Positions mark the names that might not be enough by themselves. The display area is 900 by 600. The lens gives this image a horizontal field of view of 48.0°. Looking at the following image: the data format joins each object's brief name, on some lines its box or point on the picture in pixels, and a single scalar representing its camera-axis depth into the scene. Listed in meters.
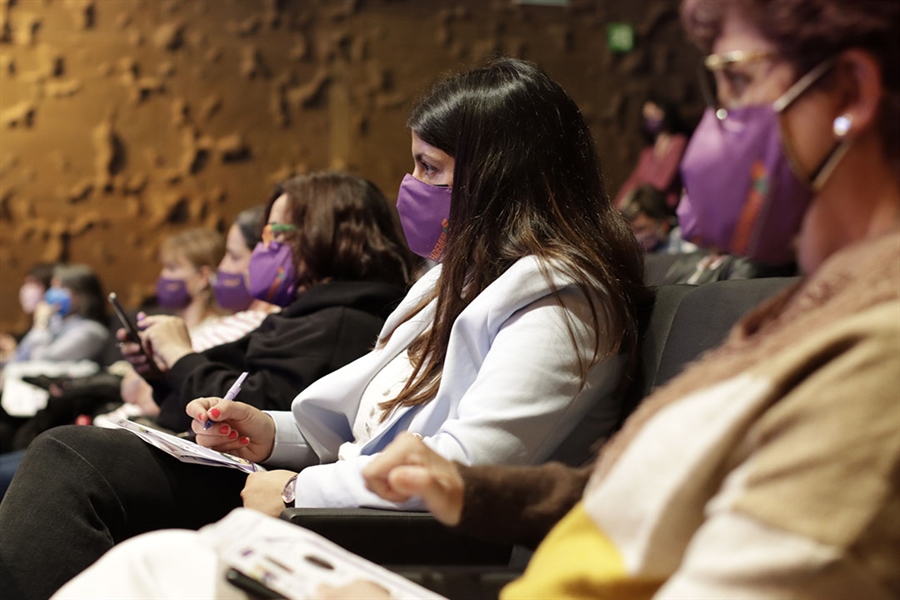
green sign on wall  7.07
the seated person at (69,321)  4.76
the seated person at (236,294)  3.01
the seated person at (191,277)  3.85
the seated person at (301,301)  2.34
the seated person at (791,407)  0.75
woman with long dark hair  1.53
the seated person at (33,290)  5.64
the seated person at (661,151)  6.18
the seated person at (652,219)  4.60
